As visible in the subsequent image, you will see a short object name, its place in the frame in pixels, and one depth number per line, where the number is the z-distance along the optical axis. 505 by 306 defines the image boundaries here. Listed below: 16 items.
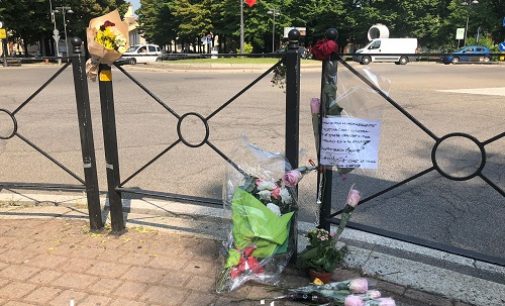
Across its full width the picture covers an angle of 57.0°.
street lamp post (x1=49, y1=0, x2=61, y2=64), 40.28
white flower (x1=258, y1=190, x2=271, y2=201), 2.90
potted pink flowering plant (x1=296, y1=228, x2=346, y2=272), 2.85
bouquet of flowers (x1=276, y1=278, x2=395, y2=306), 2.48
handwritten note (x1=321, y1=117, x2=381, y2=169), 2.80
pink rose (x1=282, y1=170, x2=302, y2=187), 2.88
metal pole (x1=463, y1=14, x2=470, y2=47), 48.53
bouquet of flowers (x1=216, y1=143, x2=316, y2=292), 2.80
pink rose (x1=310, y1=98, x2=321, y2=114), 2.92
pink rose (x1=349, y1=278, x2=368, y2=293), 2.61
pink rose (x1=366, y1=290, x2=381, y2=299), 2.56
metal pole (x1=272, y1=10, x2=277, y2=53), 49.74
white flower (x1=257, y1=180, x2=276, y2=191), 2.92
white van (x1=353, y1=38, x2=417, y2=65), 40.47
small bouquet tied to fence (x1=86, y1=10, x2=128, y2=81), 3.16
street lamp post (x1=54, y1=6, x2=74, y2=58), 43.00
